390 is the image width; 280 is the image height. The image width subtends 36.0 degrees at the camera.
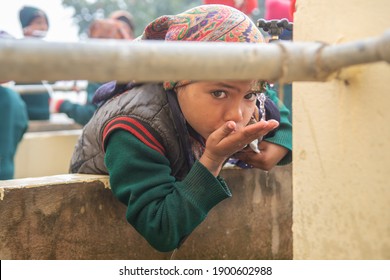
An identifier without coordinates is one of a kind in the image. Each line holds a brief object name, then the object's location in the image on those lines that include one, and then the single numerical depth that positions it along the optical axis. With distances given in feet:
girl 5.84
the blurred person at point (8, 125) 12.75
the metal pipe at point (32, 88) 16.68
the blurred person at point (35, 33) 18.06
